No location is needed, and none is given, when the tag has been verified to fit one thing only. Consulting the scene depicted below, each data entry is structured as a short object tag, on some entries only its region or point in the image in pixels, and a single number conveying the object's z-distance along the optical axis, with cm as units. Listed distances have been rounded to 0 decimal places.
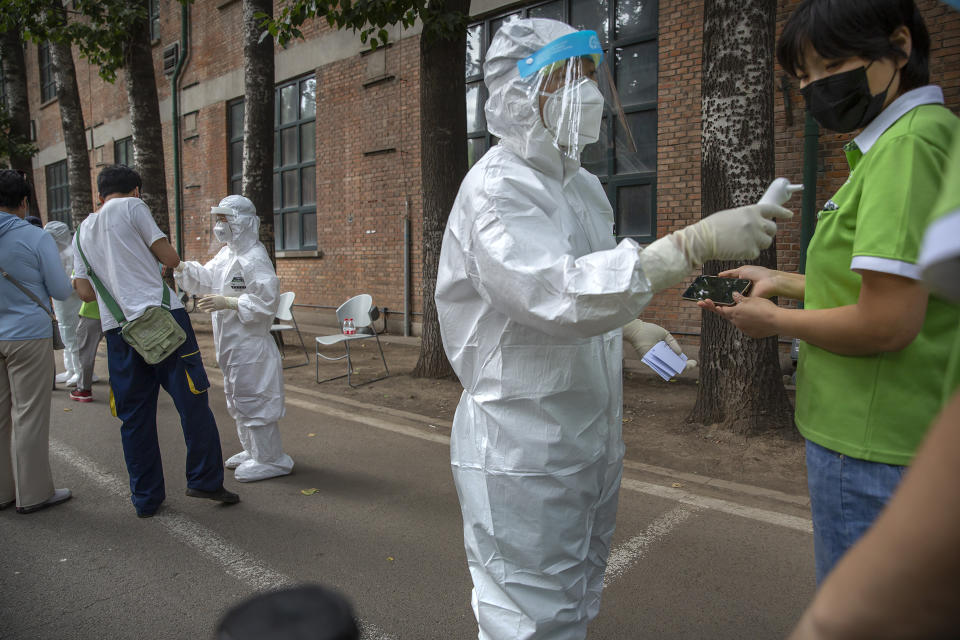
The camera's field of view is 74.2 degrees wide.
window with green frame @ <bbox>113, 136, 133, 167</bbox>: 1859
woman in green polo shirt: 127
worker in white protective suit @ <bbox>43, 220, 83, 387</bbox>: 758
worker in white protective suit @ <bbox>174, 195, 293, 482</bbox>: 449
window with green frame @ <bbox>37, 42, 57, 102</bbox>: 2241
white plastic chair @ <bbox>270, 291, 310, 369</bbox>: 954
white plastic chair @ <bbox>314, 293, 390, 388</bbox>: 820
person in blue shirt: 393
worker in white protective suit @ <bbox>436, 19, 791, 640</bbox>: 158
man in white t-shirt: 384
